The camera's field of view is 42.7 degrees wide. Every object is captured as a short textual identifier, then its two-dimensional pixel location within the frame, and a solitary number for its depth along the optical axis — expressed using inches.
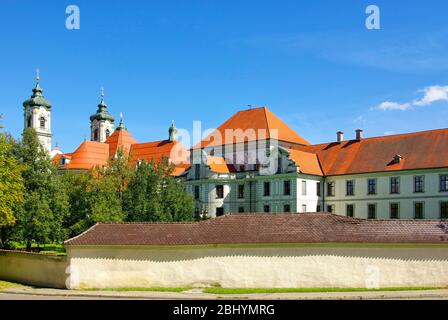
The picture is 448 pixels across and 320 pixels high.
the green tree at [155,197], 1647.4
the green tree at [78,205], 1580.5
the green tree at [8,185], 1225.4
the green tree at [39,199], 1469.0
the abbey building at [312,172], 2140.7
